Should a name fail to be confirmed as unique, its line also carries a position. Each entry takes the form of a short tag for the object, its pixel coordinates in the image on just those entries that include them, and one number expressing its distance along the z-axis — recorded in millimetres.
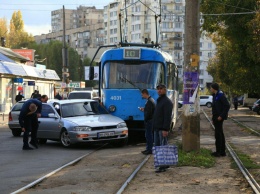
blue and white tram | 18891
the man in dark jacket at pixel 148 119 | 15016
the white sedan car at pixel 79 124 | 16656
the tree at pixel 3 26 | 113938
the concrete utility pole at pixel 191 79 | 13758
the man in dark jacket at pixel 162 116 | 11719
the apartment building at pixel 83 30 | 162250
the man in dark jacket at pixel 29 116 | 17062
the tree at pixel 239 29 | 30953
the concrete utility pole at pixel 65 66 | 47219
